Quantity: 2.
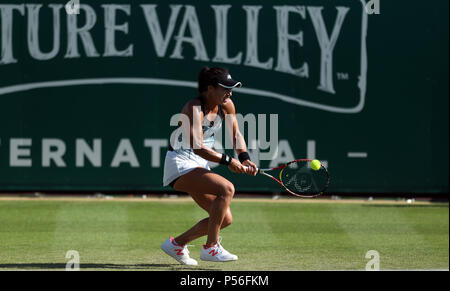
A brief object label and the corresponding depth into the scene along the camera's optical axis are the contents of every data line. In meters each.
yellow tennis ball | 16.05
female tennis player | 15.28
